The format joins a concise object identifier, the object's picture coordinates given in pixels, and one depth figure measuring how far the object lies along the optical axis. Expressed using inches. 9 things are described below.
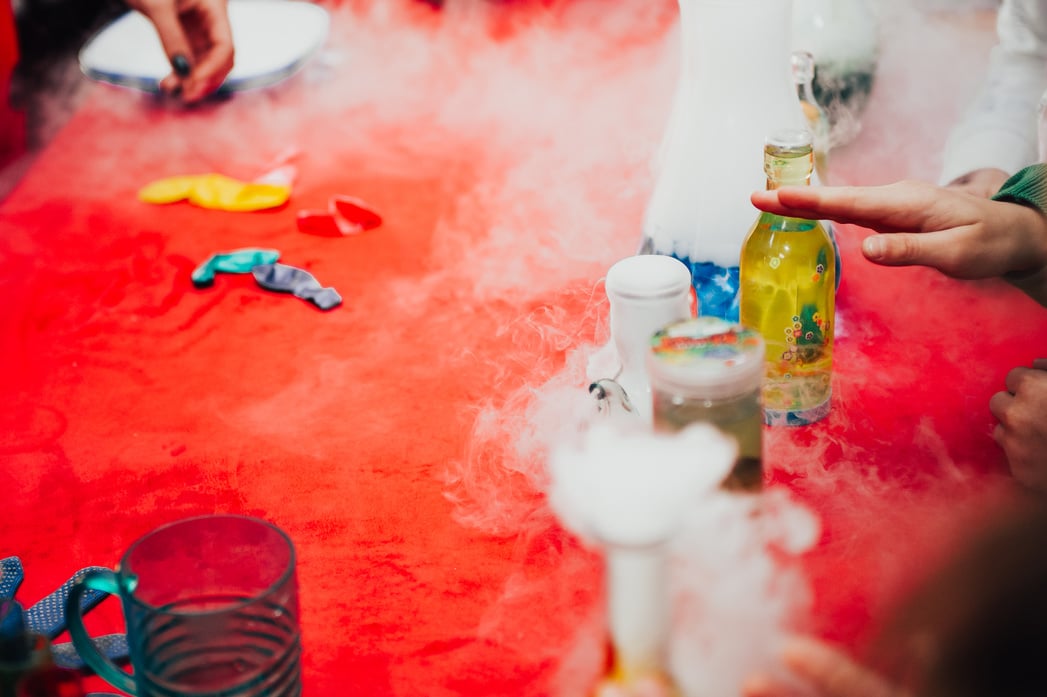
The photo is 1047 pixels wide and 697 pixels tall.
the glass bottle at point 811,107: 50.3
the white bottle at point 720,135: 43.3
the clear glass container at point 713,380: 30.5
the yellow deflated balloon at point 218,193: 69.7
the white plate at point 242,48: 93.6
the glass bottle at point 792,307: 40.0
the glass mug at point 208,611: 25.3
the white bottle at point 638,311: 37.6
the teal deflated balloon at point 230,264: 59.8
